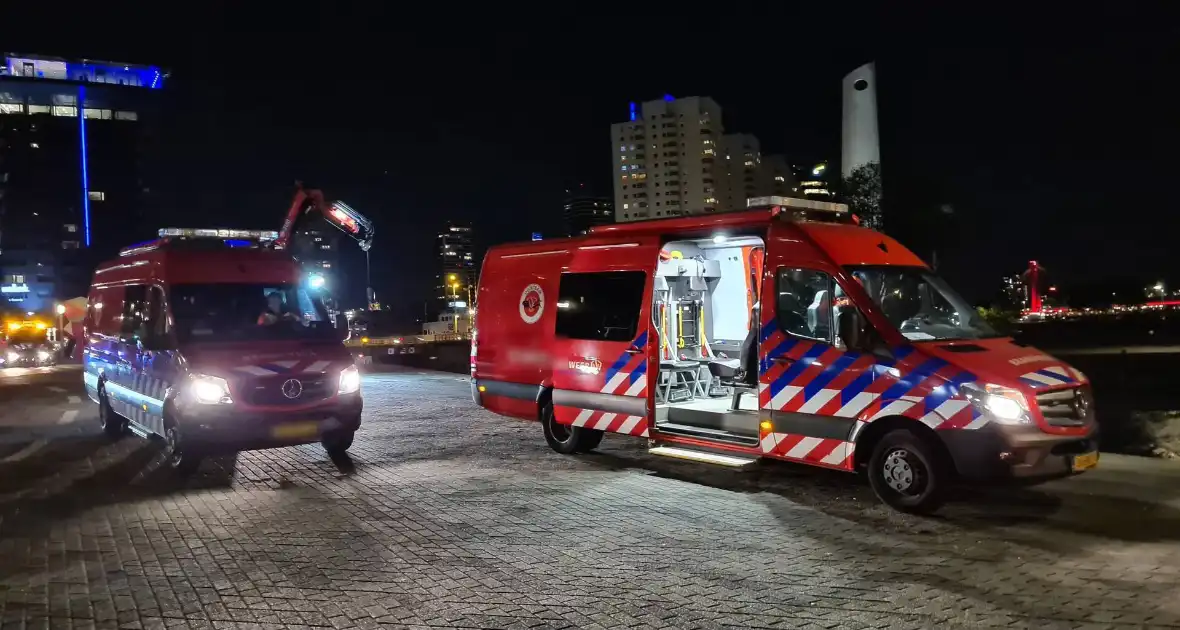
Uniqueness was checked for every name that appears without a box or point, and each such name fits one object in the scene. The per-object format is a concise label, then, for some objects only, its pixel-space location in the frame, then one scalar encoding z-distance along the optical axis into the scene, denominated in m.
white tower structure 48.34
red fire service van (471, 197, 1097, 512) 7.16
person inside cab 10.41
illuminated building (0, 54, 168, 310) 96.12
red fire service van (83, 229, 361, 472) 9.32
